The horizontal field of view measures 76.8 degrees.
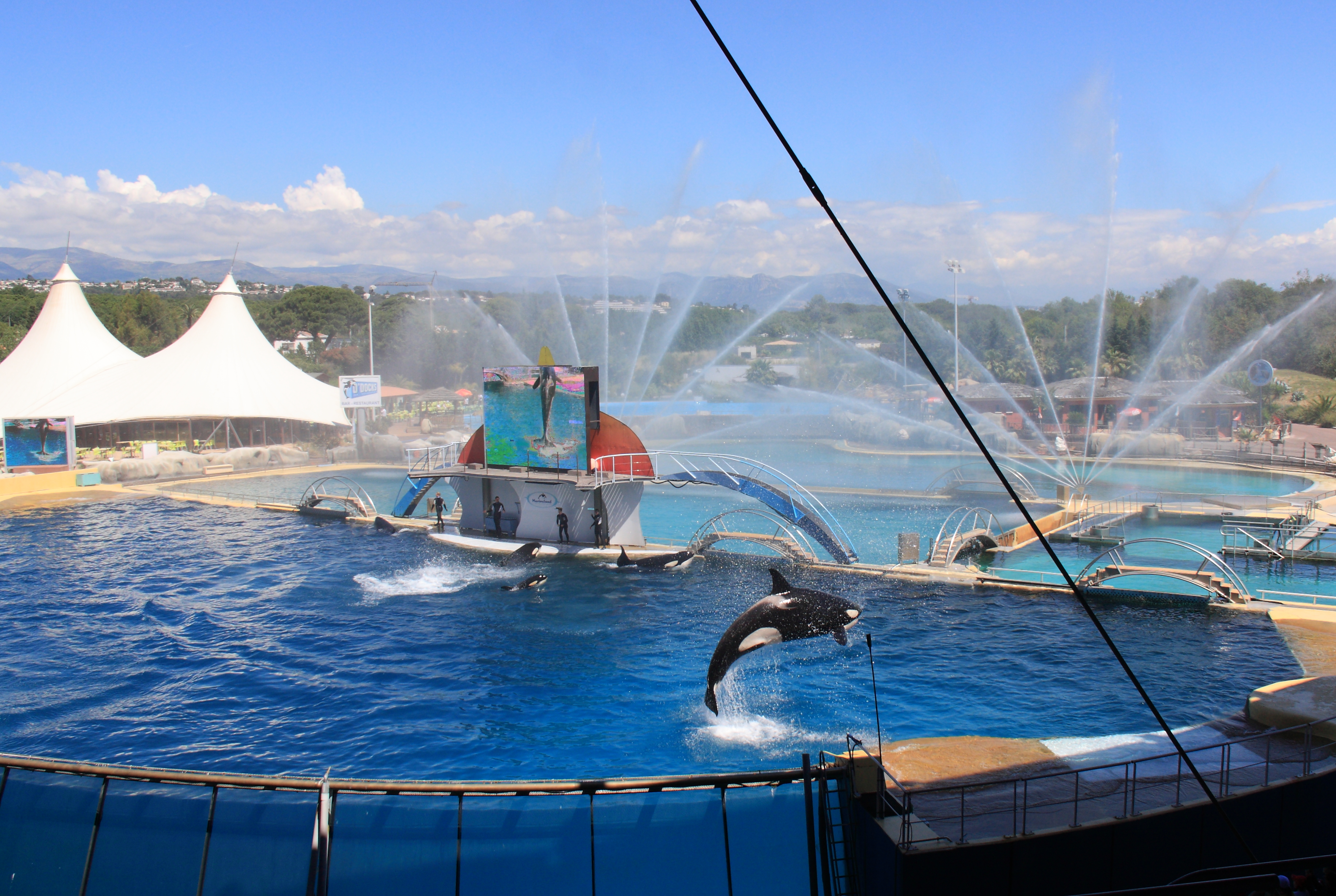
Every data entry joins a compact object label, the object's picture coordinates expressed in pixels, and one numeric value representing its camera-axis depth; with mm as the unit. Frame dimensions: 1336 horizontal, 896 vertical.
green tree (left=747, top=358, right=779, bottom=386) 97375
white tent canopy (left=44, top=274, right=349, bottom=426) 55219
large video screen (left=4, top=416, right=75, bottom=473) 45594
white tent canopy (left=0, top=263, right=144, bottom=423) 56812
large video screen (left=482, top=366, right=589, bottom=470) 29250
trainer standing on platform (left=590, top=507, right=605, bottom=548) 29641
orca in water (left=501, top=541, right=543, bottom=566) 29078
